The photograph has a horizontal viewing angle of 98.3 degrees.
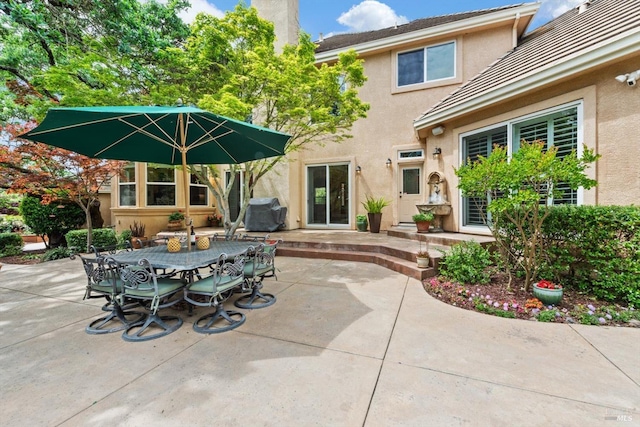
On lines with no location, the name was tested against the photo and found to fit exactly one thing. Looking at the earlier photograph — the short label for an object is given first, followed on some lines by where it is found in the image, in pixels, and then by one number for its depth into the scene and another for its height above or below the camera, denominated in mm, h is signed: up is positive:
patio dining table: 3192 -627
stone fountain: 7727 +73
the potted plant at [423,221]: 7621 -396
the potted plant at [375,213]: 9320 -205
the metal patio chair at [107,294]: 3266 -1039
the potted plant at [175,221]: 10594 -490
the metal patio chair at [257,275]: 3996 -981
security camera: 4156 +1939
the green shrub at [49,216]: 8938 -234
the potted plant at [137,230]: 9452 -766
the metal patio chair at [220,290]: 3256 -983
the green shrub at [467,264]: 4586 -992
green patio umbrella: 3055 +1035
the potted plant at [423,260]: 5191 -1001
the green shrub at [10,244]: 8344 -1083
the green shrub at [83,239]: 8352 -940
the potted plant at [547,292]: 3699 -1175
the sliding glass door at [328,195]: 10617 +488
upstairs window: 9203 +4887
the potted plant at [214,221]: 11938 -562
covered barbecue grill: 9874 -263
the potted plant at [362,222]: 9836 -534
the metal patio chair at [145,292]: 3084 -977
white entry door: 9633 +580
